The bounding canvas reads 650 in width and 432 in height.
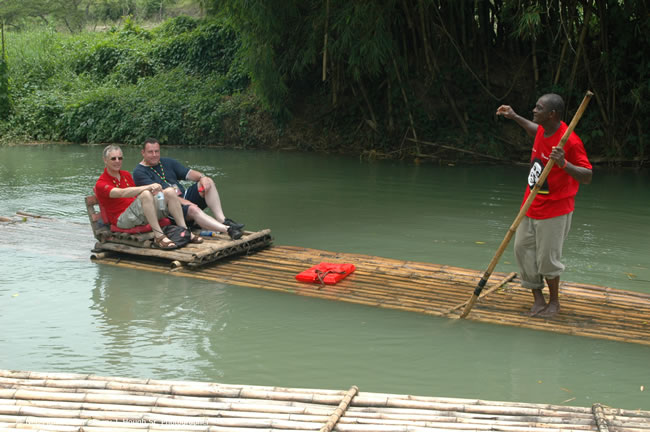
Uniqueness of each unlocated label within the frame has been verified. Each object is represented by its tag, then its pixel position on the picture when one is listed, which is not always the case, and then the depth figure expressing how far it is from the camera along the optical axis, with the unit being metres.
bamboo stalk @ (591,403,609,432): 2.73
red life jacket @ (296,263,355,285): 5.35
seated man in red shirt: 6.00
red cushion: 6.15
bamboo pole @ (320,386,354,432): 2.75
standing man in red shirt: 4.27
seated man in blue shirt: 6.36
